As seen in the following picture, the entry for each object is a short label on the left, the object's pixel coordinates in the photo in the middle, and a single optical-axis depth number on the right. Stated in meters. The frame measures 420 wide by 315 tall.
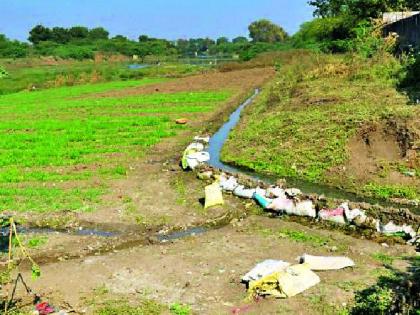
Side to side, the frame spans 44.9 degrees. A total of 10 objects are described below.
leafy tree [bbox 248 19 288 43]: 138.12
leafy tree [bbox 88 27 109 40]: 113.69
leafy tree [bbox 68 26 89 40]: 108.75
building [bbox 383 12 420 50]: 25.41
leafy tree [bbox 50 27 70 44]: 103.44
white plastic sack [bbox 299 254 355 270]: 8.34
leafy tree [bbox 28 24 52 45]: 101.88
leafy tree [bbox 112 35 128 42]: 108.08
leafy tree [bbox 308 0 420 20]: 36.97
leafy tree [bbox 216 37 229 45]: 157.15
